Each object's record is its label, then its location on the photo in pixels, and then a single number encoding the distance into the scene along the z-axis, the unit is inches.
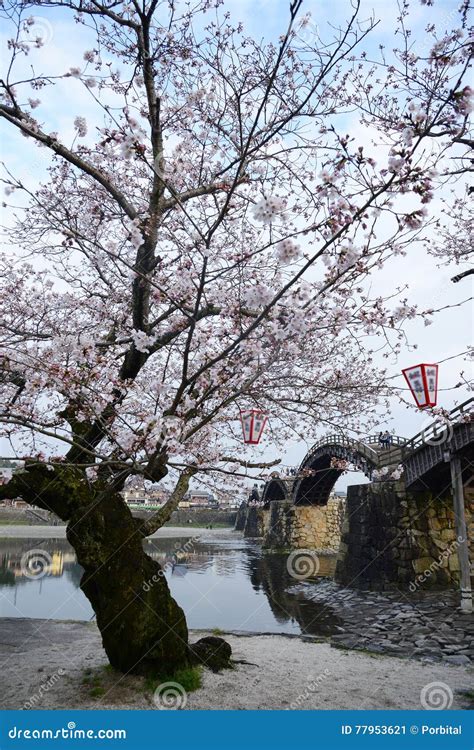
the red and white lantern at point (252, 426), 266.4
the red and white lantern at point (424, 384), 293.4
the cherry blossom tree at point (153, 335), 131.6
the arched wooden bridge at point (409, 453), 469.2
